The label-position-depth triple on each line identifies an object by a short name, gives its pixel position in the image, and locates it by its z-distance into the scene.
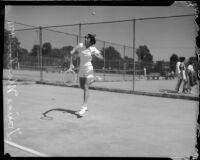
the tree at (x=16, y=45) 17.96
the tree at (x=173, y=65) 32.27
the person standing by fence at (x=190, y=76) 12.48
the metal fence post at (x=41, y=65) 14.48
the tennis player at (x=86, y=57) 5.93
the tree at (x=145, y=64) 28.86
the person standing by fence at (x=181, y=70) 11.84
